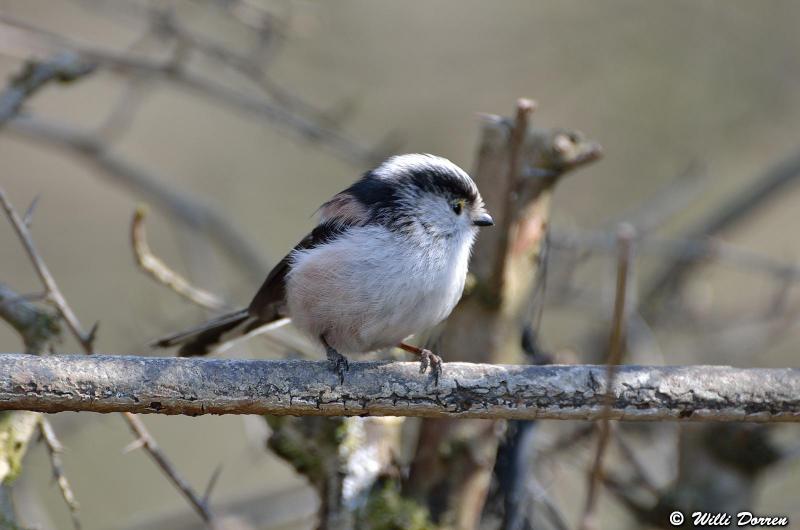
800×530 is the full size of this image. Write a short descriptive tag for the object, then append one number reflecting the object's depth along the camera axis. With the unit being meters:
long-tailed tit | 5.87
